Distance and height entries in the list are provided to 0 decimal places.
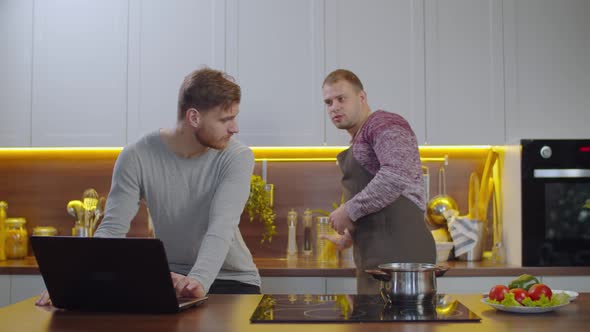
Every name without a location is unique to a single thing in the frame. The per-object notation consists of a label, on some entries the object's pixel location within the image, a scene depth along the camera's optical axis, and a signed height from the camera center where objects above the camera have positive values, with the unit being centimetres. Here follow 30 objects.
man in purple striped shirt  239 -2
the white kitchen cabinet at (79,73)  336 +57
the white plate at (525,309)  156 -27
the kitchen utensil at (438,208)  348 -9
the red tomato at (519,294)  159 -24
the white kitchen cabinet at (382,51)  332 +67
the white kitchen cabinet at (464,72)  331 +57
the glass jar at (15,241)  345 -26
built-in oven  305 -6
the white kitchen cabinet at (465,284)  303 -41
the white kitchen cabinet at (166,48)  336 +69
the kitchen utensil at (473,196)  349 -3
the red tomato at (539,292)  159 -23
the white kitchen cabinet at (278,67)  331 +59
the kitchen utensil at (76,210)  356 -10
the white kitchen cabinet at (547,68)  329 +58
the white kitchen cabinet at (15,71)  339 +58
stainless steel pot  161 -21
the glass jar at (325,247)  335 -28
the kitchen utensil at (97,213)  354 -12
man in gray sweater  206 +4
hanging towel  327 -20
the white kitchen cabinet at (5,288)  311 -44
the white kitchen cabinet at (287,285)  304 -41
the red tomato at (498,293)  160 -24
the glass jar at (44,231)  352 -21
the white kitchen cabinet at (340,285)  306 -42
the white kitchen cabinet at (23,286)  310 -43
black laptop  150 -19
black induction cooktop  148 -28
